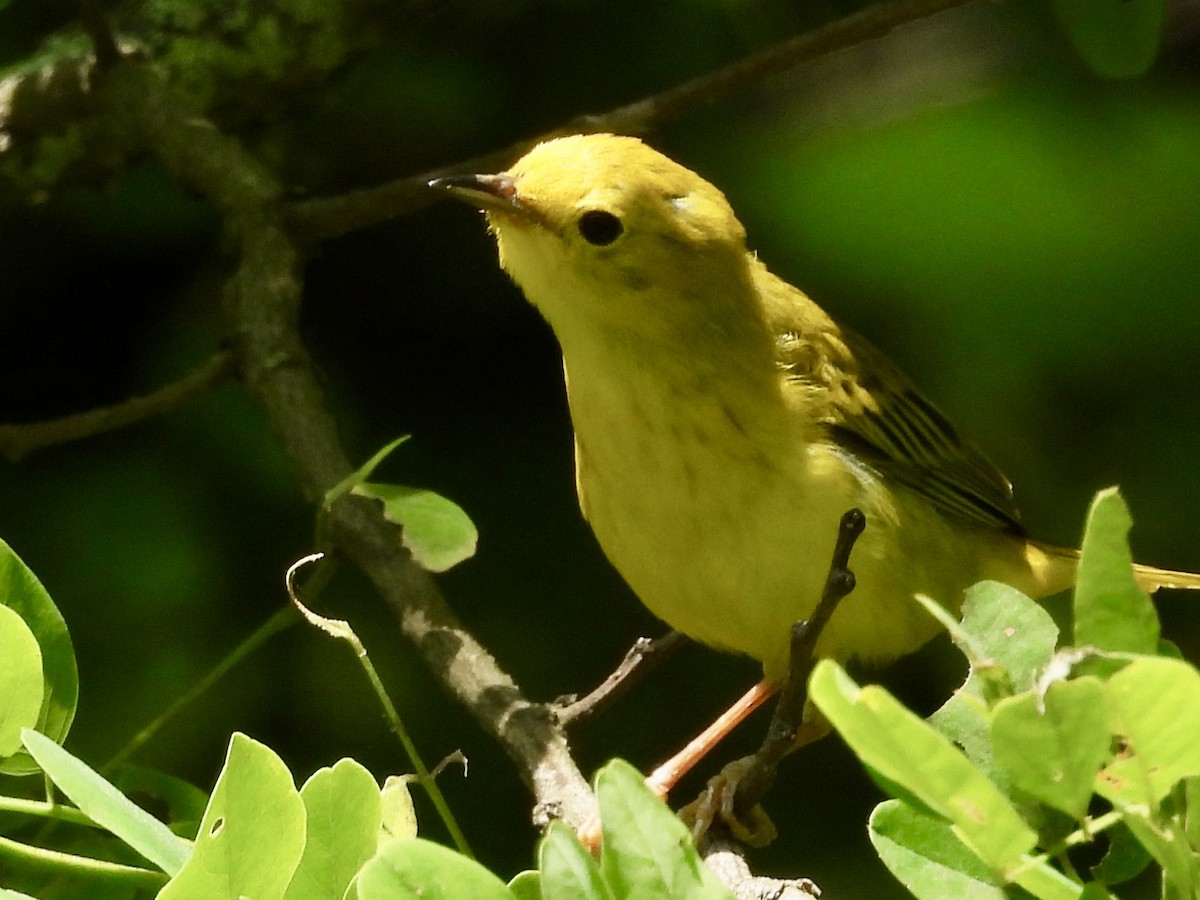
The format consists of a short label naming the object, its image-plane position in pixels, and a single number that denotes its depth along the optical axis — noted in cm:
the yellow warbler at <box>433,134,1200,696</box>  239
